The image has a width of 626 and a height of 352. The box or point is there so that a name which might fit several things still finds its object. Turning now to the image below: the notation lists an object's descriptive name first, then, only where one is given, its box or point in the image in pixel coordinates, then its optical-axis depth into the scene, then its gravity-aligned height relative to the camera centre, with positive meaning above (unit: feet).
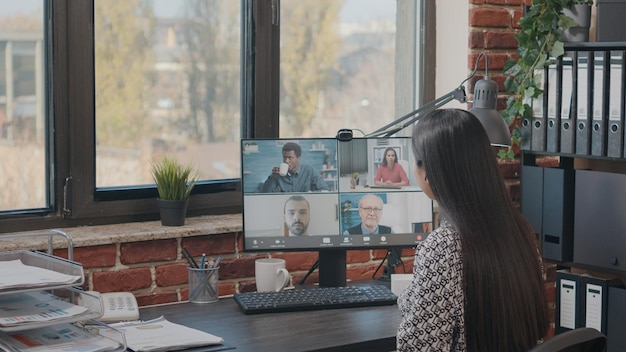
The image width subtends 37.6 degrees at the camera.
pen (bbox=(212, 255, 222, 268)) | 8.63 -1.08
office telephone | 7.72 -1.37
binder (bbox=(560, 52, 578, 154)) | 9.97 +0.49
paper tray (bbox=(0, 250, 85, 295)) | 6.14 -0.87
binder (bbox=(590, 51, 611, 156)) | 9.66 +0.46
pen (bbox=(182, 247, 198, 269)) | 8.70 -1.06
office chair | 5.45 -1.17
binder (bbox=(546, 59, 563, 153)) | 10.13 +0.47
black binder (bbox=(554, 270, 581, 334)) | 10.23 -1.72
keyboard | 8.16 -1.37
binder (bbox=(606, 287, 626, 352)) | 9.71 -1.83
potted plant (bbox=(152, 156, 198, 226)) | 8.93 -0.42
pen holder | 8.55 -1.28
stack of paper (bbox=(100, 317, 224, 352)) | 6.92 -1.48
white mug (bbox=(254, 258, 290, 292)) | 8.85 -1.23
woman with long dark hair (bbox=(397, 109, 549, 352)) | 6.45 -0.82
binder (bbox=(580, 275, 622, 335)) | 9.93 -1.65
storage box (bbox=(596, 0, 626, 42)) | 9.87 +1.38
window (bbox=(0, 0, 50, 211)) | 8.43 +0.39
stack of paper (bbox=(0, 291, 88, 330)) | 5.99 -1.11
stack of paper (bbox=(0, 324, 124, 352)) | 6.07 -1.31
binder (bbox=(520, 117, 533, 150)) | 10.46 +0.18
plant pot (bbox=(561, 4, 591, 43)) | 10.04 +1.39
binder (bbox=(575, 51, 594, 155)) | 9.82 +0.46
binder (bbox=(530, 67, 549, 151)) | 10.25 +0.25
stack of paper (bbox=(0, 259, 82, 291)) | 6.12 -0.89
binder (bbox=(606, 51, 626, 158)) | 9.51 +0.40
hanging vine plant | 10.01 +1.10
